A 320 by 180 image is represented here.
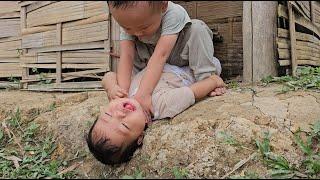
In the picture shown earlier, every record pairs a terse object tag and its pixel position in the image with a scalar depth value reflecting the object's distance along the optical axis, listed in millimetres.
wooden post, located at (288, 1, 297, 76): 2577
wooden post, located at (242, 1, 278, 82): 2457
